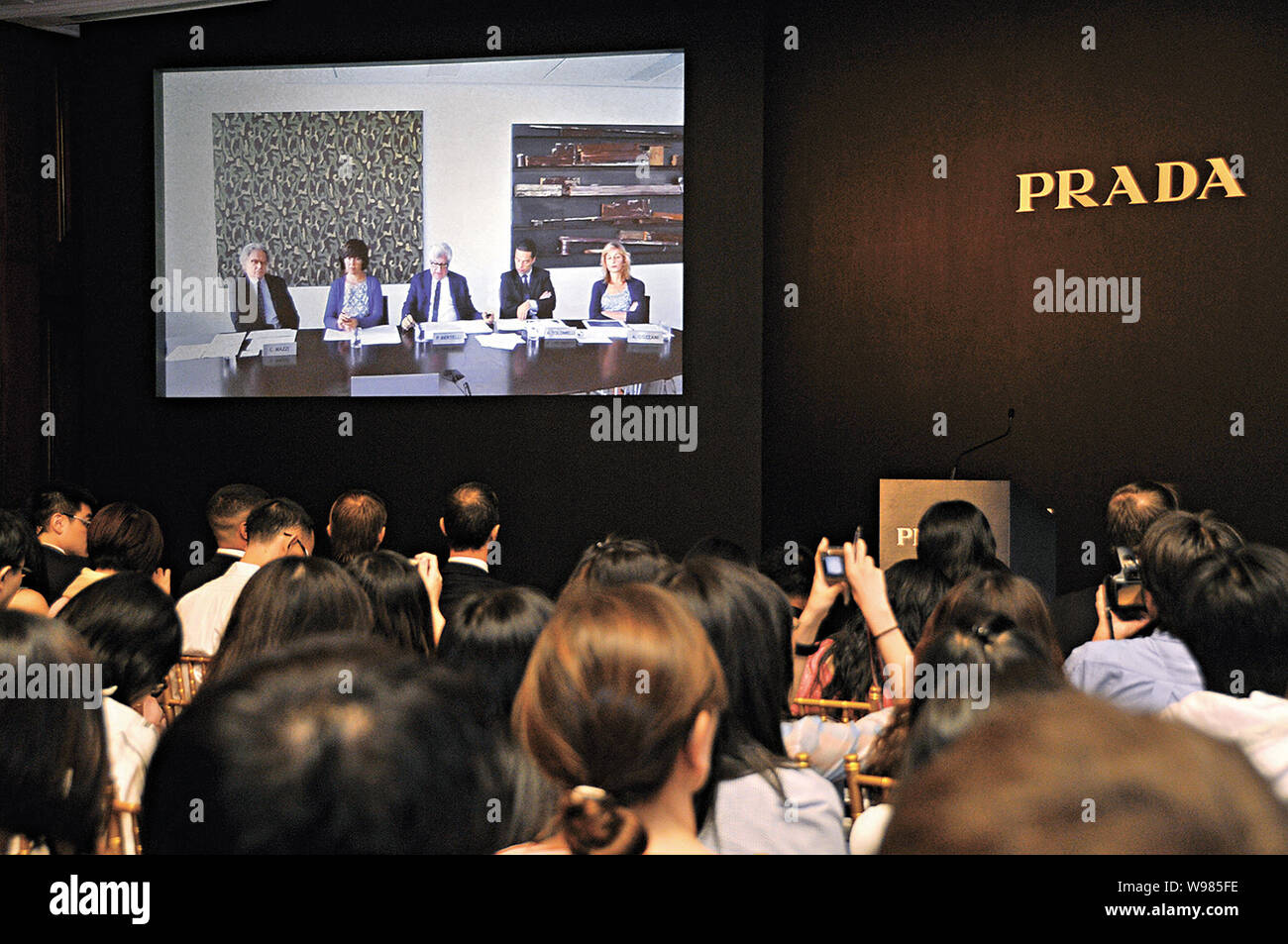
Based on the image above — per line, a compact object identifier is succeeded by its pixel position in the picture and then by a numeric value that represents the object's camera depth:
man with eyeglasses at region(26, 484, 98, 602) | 4.38
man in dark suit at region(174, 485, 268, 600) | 4.67
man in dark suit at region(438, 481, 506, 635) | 4.21
